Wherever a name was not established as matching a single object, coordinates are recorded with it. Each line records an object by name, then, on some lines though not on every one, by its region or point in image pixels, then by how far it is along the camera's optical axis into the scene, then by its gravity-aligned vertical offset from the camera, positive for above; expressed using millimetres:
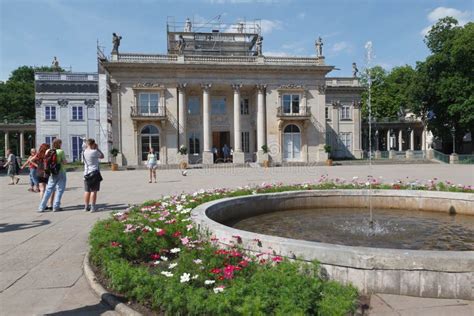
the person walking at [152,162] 18055 -465
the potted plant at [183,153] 34000 -40
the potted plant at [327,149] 35659 +107
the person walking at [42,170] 9782 -430
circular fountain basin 3453 -1177
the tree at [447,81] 36469 +7362
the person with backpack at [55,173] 9180 -488
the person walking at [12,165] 18875 -522
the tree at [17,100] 61250 +9802
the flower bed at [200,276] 2945 -1249
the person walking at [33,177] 13766 -914
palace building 35656 +4973
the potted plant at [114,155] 31722 -120
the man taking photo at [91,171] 9094 -438
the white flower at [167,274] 3531 -1234
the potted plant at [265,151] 36031 +19
